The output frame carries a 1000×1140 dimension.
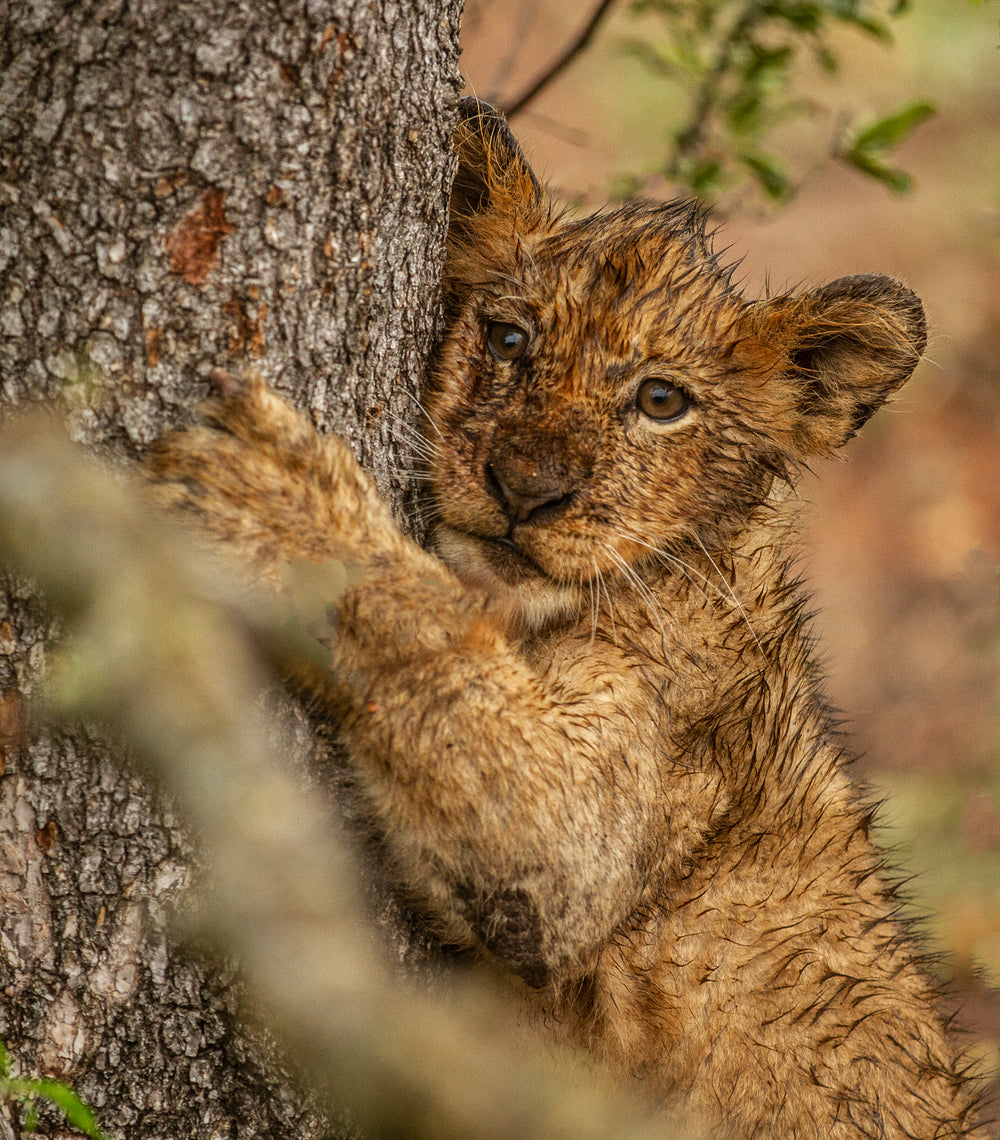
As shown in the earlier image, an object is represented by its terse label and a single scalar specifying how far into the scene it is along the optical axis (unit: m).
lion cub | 5.81
